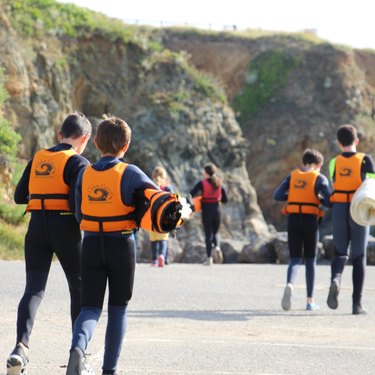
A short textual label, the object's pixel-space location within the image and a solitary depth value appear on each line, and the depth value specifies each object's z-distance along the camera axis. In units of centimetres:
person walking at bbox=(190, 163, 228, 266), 2878
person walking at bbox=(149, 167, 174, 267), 2641
